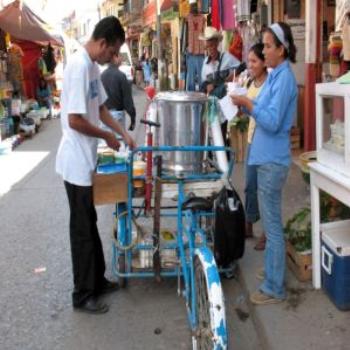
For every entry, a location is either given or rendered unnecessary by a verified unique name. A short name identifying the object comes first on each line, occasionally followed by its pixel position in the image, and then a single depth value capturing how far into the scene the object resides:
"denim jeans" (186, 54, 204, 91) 10.90
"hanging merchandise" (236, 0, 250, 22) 10.31
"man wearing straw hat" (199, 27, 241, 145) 7.89
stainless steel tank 4.14
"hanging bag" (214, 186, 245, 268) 3.65
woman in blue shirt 3.50
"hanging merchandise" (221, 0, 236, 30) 11.27
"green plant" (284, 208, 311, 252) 4.32
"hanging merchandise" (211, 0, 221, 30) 12.40
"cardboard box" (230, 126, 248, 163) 8.54
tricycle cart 3.24
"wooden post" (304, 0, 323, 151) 7.84
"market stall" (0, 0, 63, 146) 12.99
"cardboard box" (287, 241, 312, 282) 4.18
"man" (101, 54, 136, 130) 7.84
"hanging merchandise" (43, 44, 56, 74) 18.45
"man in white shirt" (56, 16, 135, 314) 3.63
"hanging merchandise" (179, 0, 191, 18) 16.17
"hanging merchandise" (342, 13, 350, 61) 5.33
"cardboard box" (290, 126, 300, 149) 9.27
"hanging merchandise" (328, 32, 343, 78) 6.30
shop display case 3.32
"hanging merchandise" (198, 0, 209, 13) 13.32
